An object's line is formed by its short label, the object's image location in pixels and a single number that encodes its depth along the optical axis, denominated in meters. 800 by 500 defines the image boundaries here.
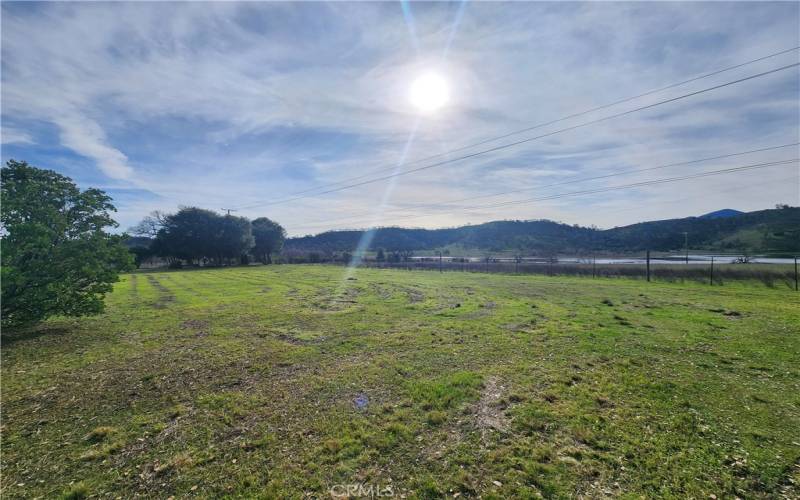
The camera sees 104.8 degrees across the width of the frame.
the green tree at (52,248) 9.31
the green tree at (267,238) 70.12
